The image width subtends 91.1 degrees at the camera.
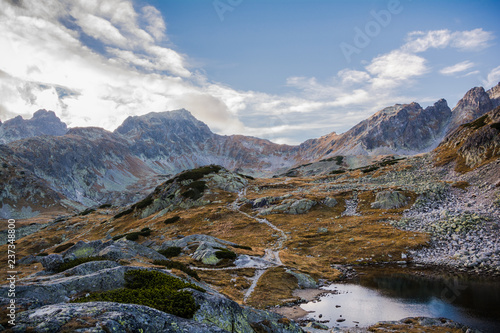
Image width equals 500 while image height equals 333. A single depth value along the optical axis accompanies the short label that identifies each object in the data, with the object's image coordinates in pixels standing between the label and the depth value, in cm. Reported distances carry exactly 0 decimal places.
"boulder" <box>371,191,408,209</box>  6655
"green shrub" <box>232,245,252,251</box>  4947
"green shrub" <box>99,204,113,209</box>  15475
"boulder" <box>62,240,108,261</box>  3106
